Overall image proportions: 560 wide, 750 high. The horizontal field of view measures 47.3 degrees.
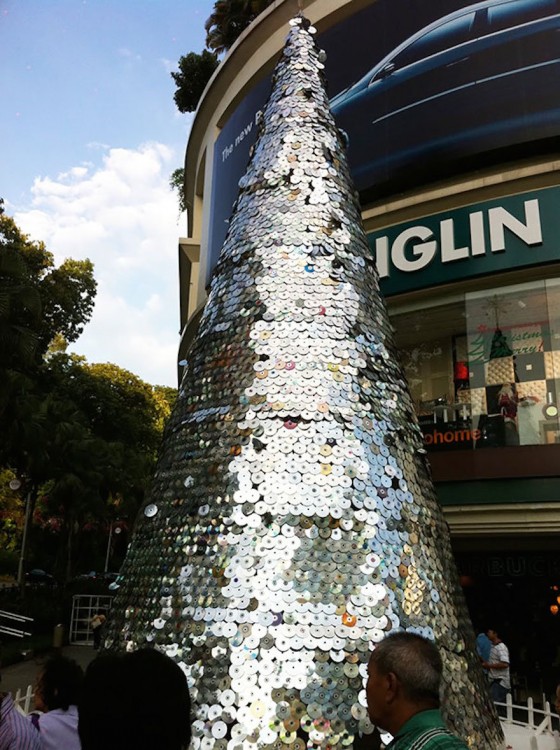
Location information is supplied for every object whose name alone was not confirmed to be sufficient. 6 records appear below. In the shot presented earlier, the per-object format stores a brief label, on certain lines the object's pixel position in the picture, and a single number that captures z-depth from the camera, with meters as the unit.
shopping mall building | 9.23
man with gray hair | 1.41
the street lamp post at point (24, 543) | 19.86
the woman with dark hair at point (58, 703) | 2.34
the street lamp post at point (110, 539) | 33.46
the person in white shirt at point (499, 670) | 7.11
